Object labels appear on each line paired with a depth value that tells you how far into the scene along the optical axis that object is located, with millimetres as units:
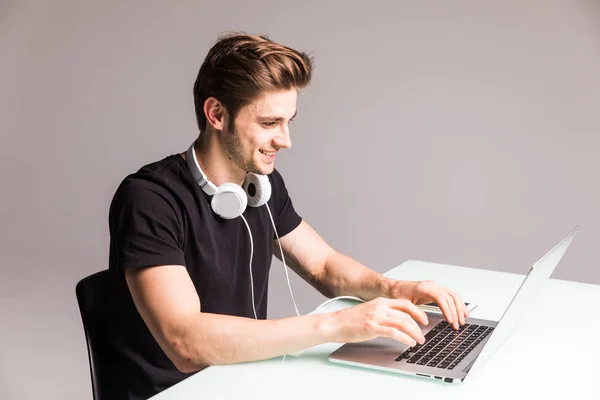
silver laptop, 1452
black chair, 1732
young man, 1519
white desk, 1392
